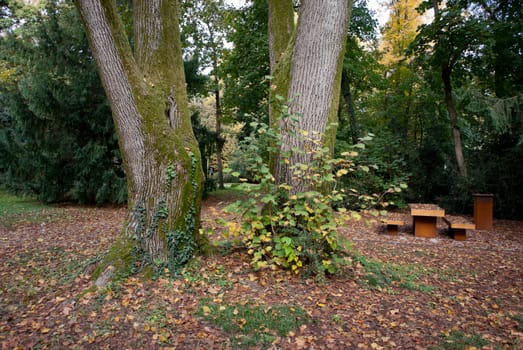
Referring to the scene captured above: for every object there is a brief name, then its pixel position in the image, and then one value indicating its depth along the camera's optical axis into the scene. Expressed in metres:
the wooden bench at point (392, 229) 7.48
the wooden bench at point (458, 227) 6.74
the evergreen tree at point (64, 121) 10.52
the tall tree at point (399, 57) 14.95
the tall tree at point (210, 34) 15.87
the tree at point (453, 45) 8.69
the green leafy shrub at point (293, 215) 3.67
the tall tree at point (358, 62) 12.35
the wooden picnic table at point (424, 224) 7.18
